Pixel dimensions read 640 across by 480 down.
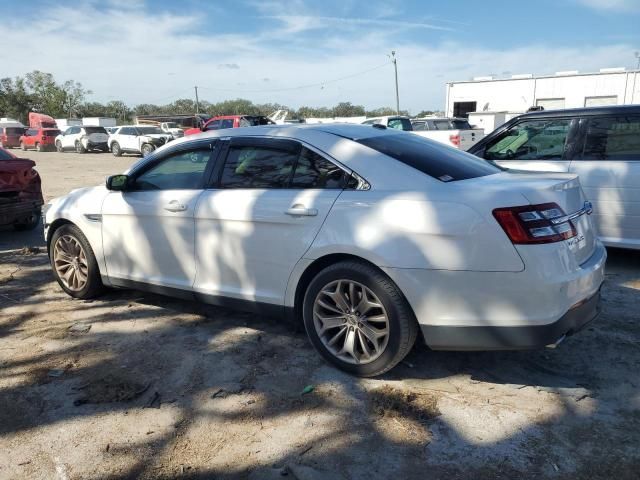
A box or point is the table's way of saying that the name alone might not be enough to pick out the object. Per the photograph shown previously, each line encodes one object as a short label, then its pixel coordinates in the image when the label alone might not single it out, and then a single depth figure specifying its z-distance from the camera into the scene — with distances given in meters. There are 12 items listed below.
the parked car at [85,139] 29.62
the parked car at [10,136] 35.78
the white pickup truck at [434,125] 18.63
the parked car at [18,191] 7.09
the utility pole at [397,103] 46.75
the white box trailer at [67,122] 48.16
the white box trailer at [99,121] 45.69
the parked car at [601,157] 5.24
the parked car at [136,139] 25.08
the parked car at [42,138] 32.53
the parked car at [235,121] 23.16
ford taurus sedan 2.82
